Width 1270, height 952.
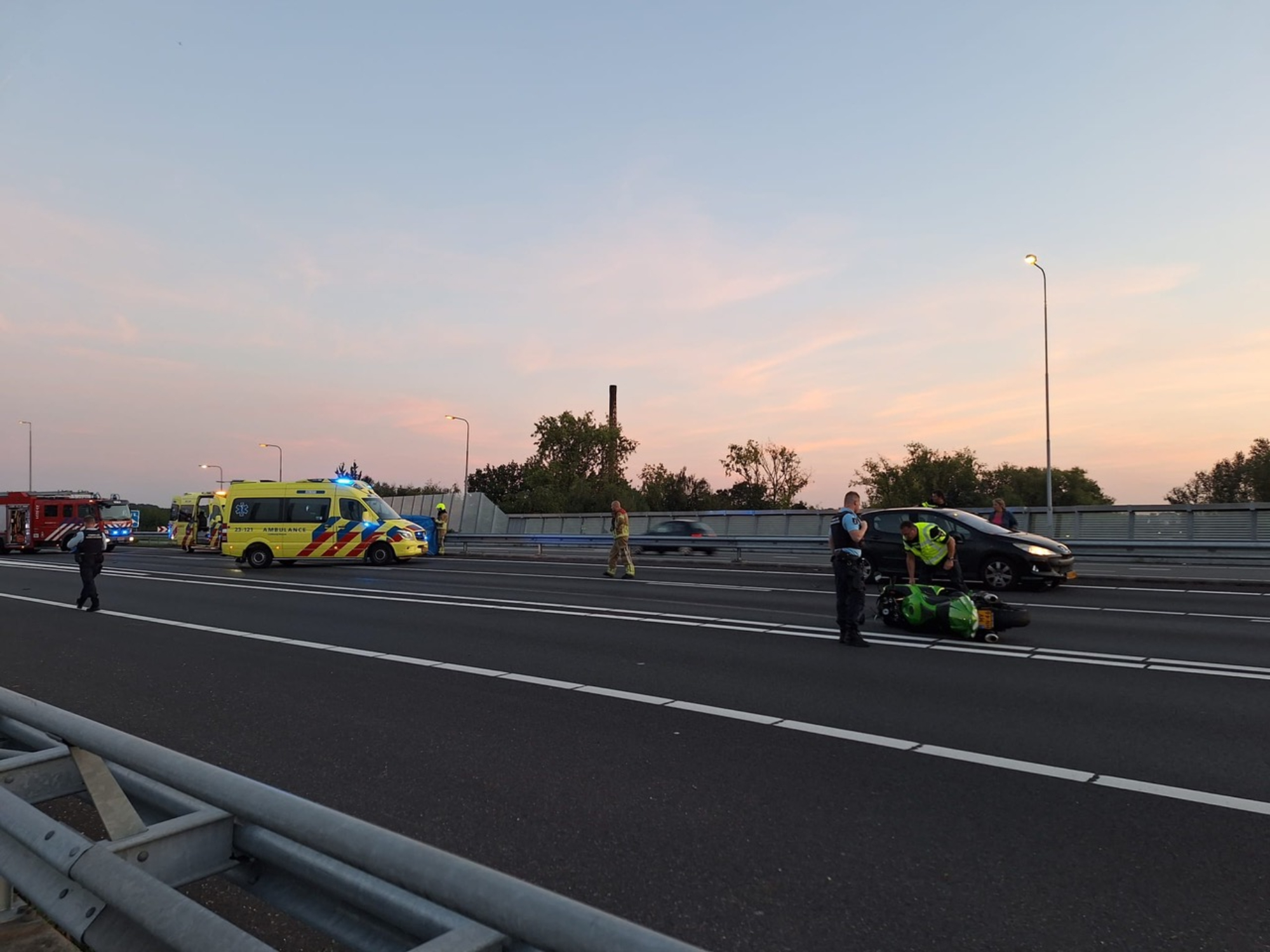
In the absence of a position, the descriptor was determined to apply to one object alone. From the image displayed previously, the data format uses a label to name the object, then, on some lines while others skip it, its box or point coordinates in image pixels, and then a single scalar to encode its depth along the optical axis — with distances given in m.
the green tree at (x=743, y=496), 93.06
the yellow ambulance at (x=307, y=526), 25.02
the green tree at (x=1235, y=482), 73.69
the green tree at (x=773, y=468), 94.50
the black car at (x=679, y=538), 27.23
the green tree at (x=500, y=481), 98.50
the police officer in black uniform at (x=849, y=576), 9.36
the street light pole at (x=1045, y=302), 27.95
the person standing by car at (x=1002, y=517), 17.30
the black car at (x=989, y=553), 14.76
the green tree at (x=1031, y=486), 92.62
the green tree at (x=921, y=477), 91.62
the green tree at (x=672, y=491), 89.36
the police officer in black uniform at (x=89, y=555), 13.29
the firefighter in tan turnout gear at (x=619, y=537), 19.38
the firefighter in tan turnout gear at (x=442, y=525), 31.16
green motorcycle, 9.57
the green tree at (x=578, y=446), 92.62
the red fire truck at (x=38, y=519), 37.94
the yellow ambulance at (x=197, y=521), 36.22
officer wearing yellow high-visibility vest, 11.41
